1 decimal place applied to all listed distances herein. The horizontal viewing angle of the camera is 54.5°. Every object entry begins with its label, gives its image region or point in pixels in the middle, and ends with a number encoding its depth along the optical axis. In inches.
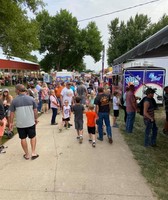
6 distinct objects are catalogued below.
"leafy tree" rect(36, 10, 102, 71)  1118.7
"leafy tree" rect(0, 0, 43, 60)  480.7
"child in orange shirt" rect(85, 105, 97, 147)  177.3
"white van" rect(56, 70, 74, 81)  574.8
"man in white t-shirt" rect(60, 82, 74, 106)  249.3
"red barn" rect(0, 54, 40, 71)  828.1
